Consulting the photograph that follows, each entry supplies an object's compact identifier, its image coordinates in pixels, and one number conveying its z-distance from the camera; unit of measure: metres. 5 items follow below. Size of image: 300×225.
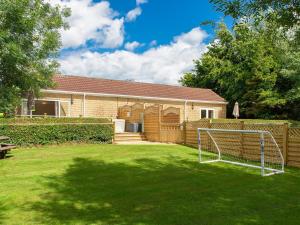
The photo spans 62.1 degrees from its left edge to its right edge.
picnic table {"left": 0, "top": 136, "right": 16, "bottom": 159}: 9.23
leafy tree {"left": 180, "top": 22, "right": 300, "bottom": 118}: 22.21
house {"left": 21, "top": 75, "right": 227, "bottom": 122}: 16.95
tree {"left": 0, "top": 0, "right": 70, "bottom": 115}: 10.90
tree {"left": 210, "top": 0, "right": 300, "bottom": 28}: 4.53
